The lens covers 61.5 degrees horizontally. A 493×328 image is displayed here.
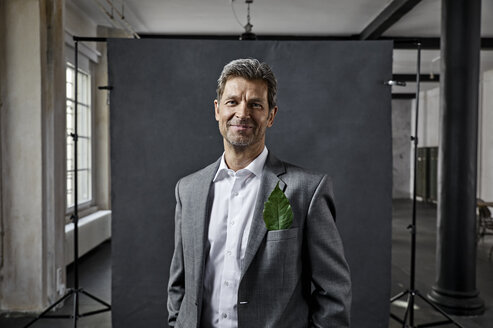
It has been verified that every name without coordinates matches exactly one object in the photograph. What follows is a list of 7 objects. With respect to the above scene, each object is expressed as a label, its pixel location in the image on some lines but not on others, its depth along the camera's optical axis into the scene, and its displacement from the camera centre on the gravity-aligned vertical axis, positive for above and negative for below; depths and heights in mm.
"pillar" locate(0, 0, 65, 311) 3621 +28
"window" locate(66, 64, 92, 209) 6109 +189
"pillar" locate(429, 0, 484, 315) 3895 +30
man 1345 -281
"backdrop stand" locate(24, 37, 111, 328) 3092 -587
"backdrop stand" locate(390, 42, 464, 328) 3090 -882
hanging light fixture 3444 +982
